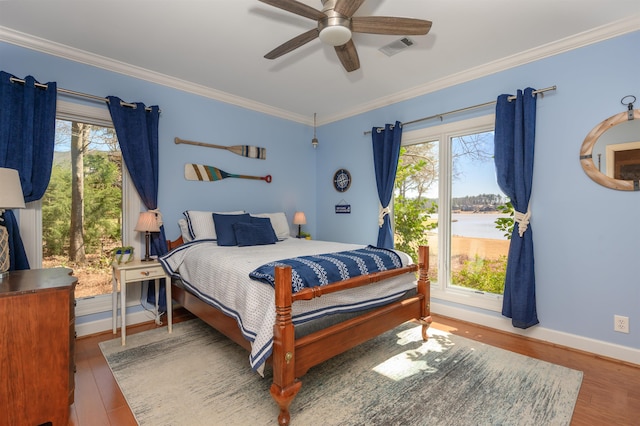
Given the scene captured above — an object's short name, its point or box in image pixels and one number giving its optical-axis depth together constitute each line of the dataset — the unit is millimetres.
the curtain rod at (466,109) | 2733
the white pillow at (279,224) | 3973
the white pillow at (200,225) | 3334
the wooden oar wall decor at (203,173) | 3620
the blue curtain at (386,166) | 3811
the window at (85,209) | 2789
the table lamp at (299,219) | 4480
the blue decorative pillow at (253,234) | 3258
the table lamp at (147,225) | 3002
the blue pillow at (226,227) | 3244
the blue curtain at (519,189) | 2770
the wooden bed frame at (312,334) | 1660
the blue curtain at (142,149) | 3027
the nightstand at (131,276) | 2691
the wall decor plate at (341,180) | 4512
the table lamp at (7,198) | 1720
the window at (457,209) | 3197
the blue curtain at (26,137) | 2447
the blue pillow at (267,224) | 3539
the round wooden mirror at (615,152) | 2365
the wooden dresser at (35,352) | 1473
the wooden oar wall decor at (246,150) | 3821
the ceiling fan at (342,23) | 1774
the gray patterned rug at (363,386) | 1739
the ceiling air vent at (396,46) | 2648
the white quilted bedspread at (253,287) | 1812
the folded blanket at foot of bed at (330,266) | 1899
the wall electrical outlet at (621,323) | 2389
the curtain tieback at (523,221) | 2797
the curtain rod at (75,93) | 2518
